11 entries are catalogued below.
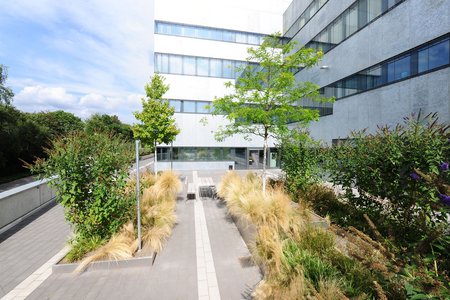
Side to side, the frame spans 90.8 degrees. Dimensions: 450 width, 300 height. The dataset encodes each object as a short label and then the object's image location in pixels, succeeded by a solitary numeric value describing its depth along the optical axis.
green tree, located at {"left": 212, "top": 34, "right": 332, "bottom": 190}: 8.08
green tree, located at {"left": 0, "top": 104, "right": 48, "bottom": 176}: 17.67
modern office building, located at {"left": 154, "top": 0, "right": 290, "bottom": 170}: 21.34
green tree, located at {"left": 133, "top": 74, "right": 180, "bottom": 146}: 13.49
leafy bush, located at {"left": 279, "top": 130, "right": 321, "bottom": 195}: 8.68
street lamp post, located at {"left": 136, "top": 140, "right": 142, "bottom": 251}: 4.91
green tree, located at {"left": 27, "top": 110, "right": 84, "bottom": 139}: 24.65
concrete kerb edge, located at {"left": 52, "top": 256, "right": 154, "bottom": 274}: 4.58
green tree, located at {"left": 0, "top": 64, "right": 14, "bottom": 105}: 20.75
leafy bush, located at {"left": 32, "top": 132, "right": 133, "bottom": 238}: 4.93
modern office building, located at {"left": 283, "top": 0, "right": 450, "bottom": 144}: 9.07
